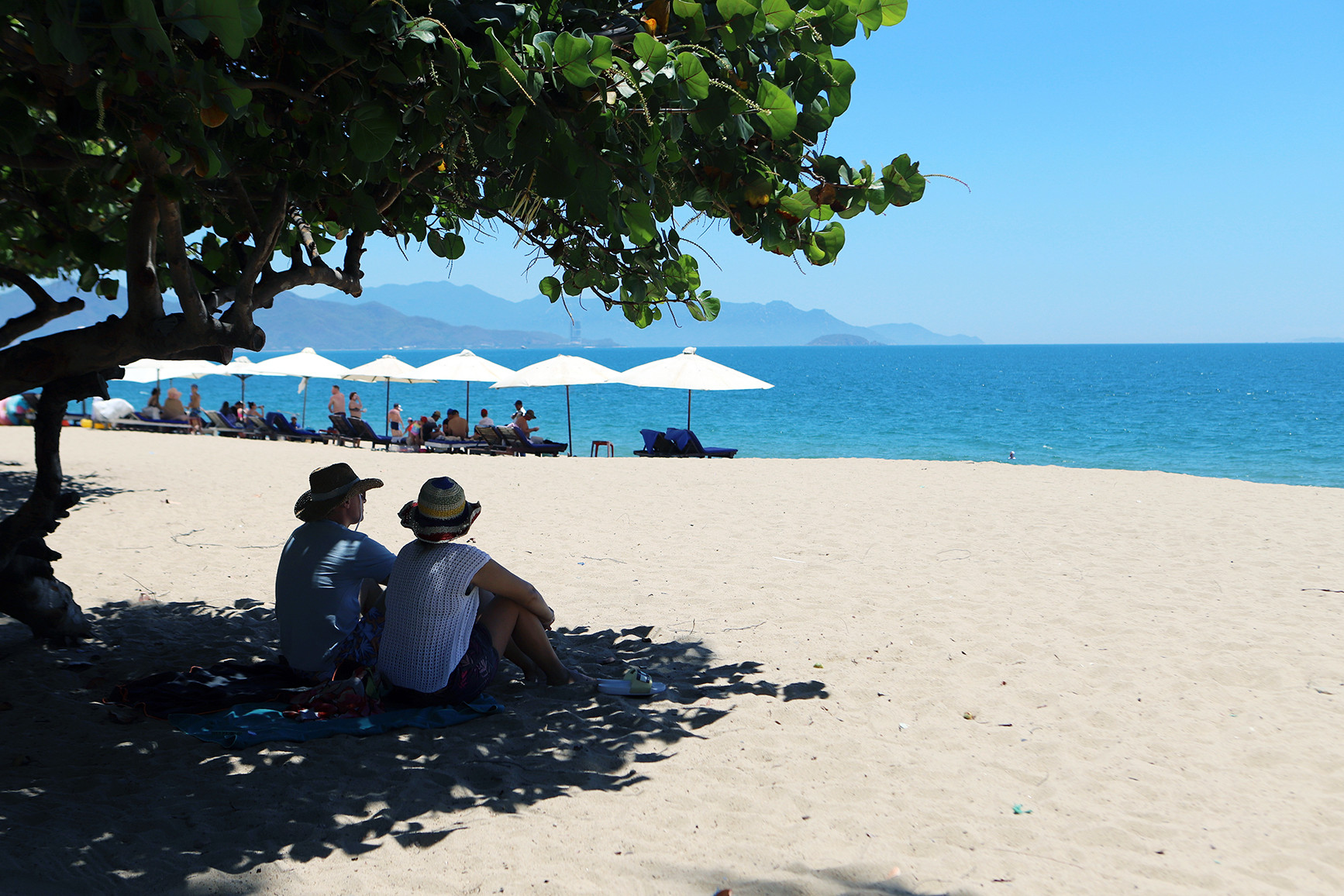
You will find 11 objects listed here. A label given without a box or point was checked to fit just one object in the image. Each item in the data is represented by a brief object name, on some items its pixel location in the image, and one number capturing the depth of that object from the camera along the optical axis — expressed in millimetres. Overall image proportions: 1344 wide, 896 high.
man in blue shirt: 4027
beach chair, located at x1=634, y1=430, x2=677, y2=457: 18453
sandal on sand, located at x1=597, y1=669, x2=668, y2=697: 4320
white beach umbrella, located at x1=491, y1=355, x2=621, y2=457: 19594
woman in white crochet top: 3688
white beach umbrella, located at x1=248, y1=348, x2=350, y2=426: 22859
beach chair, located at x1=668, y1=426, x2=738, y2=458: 18516
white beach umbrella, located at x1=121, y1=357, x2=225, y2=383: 22875
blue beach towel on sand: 3646
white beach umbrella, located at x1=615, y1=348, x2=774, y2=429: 18312
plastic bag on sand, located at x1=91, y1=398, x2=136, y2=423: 21812
